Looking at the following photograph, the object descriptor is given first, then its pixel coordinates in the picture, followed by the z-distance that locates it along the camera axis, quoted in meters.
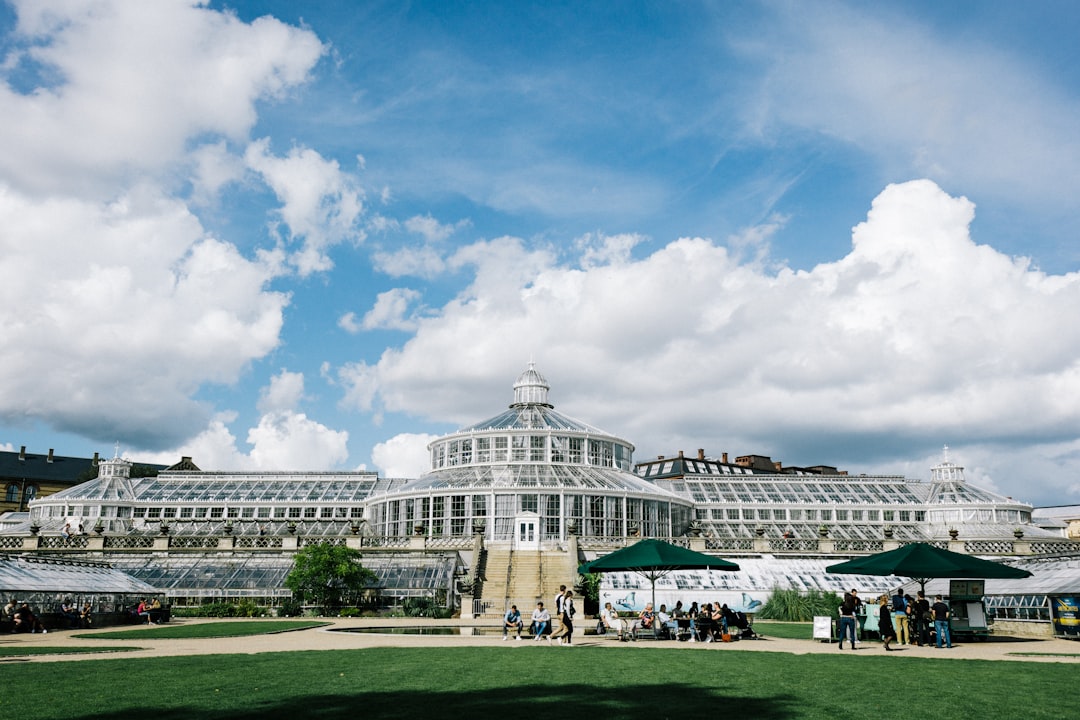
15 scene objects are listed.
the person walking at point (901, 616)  23.77
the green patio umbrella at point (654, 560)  25.92
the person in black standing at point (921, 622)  23.56
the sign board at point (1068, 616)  26.03
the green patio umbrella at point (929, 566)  23.95
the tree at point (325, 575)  38.59
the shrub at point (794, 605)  35.78
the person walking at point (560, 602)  24.23
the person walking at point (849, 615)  22.39
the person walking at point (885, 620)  23.06
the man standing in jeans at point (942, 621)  22.56
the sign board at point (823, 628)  23.64
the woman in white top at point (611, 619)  30.88
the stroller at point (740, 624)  25.48
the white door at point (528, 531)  52.00
